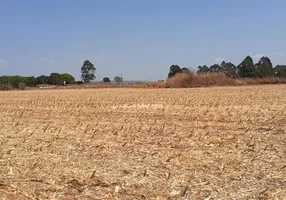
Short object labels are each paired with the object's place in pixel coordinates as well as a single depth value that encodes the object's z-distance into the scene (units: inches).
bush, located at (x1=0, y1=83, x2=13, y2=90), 2800.2
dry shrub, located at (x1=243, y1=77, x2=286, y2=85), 2445.9
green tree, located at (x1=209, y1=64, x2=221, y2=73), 4481.1
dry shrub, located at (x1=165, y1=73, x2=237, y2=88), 2327.8
